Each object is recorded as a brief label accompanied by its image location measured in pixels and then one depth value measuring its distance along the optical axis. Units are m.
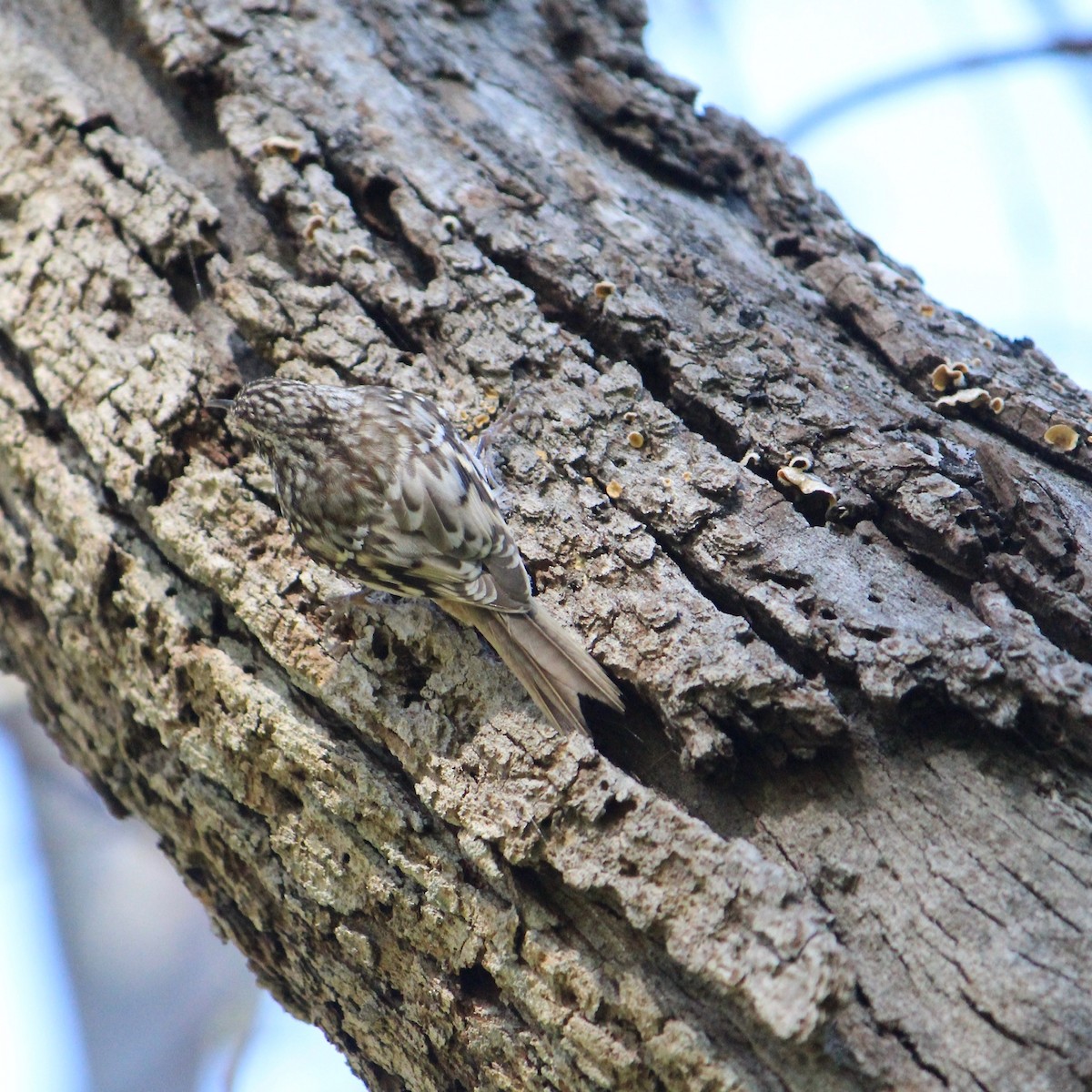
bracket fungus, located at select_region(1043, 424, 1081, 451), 4.43
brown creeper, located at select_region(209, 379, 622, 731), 4.14
